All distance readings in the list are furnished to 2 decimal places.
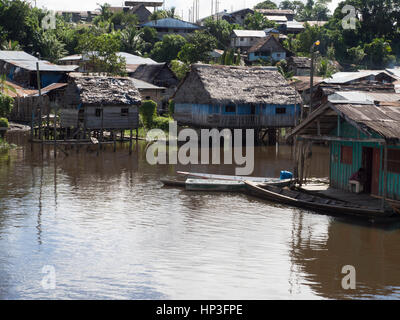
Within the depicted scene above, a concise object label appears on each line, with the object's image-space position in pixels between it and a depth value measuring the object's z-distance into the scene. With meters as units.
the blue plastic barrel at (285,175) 21.94
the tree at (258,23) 85.25
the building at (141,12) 94.06
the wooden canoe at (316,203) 16.06
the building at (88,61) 56.49
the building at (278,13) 99.50
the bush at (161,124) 43.09
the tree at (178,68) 57.22
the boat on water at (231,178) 22.12
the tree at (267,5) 112.44
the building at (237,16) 96.82
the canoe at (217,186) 21.59
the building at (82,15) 108.64
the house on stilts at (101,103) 31.89
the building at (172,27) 83.50
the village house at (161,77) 54.41
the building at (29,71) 51.44
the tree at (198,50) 58.81
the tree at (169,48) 70.75
